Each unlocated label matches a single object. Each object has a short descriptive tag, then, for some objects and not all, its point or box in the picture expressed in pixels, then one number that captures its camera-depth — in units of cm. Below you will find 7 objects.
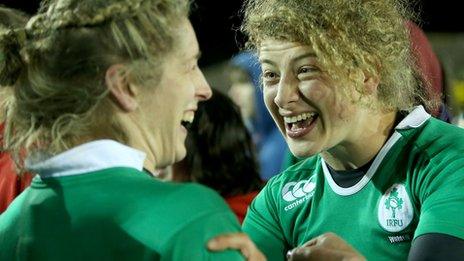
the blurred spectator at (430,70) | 270
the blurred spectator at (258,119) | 491
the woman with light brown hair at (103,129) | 150
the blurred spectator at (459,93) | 544
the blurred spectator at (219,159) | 333
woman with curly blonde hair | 227
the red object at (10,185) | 252
